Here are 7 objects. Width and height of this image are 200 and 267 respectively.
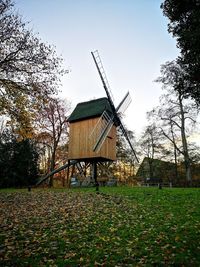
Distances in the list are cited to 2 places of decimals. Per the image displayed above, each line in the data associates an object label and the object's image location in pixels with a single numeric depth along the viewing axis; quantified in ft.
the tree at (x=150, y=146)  112.59
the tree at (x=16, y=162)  78.31
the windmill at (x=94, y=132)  66.78
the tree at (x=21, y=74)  40.64
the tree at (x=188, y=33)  27.99
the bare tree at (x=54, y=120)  92.86
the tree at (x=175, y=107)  67.58
